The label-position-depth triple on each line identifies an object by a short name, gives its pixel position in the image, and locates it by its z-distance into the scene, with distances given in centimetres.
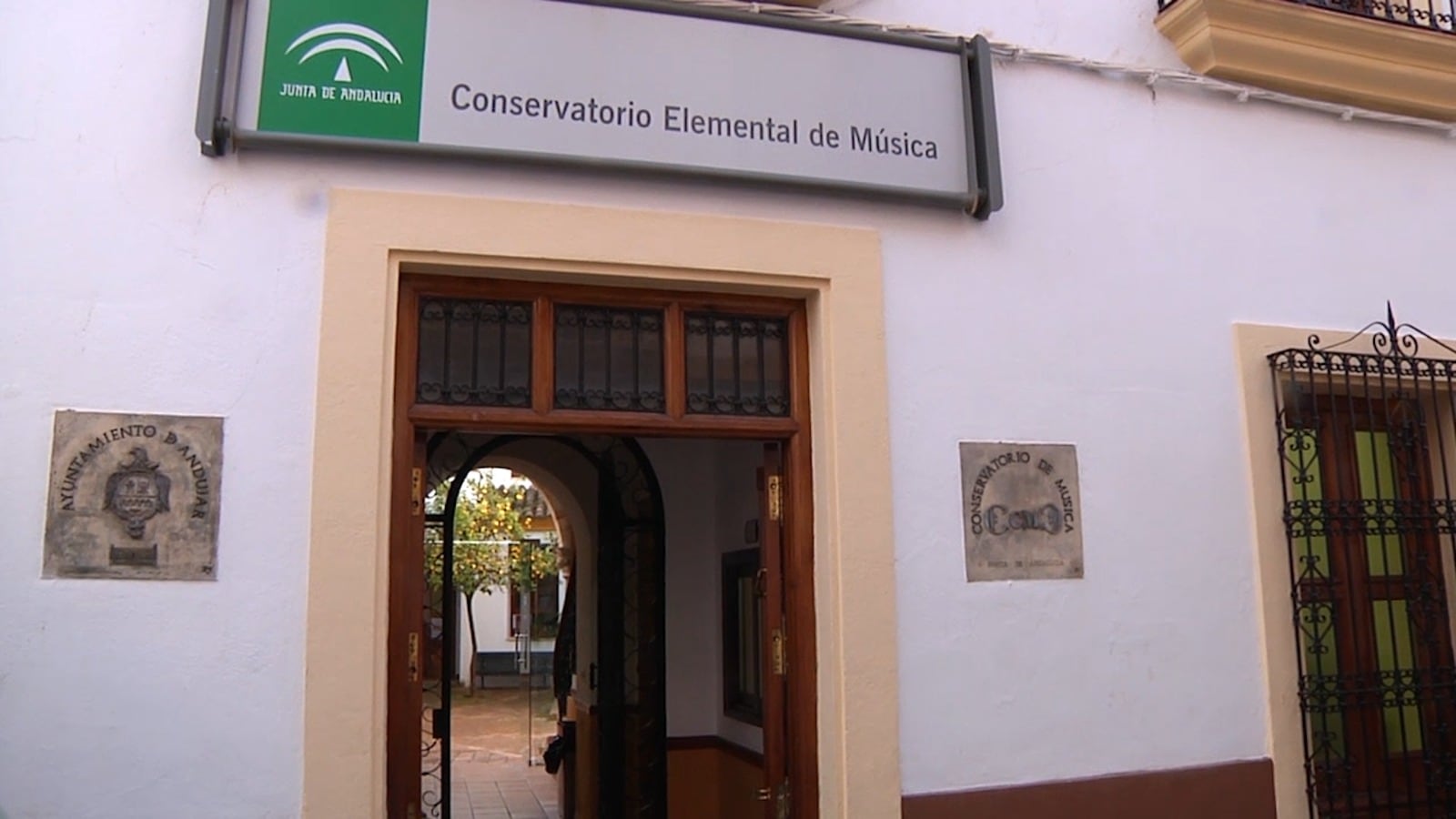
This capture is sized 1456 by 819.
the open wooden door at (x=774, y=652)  452
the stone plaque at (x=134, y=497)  364
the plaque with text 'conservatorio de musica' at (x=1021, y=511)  461
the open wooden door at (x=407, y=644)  401
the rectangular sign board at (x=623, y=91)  403
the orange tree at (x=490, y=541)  2577
